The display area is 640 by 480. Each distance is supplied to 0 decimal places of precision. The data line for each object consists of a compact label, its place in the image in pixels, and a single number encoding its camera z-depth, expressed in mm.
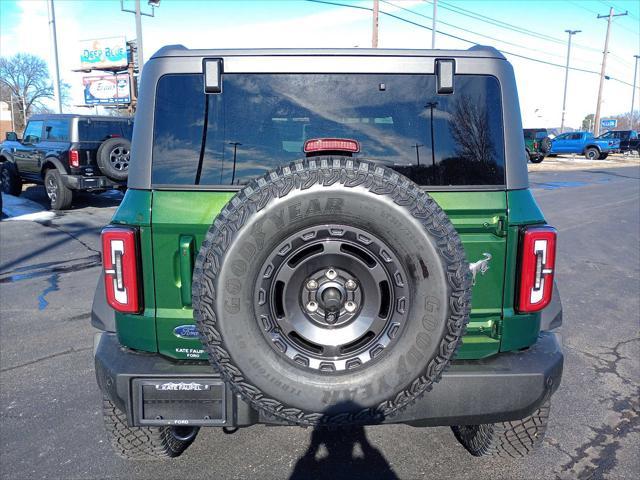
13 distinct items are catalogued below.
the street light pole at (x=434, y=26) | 28219
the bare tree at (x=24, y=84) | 73125
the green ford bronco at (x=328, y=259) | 2023
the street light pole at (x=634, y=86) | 67856
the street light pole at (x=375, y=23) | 24125
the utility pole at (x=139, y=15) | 18125
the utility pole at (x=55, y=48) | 18188
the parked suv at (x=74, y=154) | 11188
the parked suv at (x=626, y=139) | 40094
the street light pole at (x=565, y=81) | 53062
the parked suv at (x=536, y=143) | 30969
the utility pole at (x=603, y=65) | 48762
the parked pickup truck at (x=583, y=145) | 36938
